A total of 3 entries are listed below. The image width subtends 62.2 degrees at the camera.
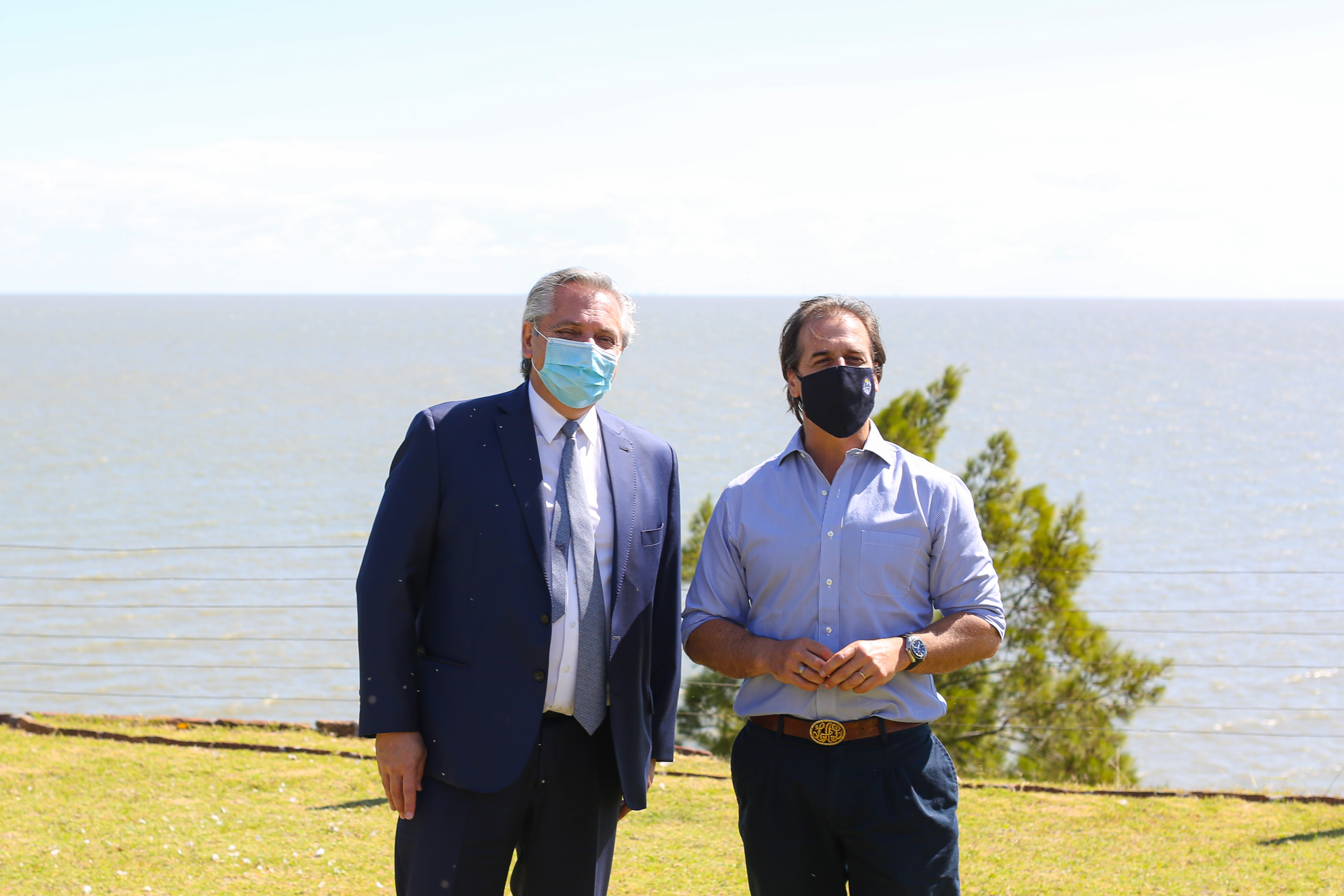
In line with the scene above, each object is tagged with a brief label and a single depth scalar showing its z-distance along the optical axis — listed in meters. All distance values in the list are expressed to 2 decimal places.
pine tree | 8.74
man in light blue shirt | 2.78
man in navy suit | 2.83
